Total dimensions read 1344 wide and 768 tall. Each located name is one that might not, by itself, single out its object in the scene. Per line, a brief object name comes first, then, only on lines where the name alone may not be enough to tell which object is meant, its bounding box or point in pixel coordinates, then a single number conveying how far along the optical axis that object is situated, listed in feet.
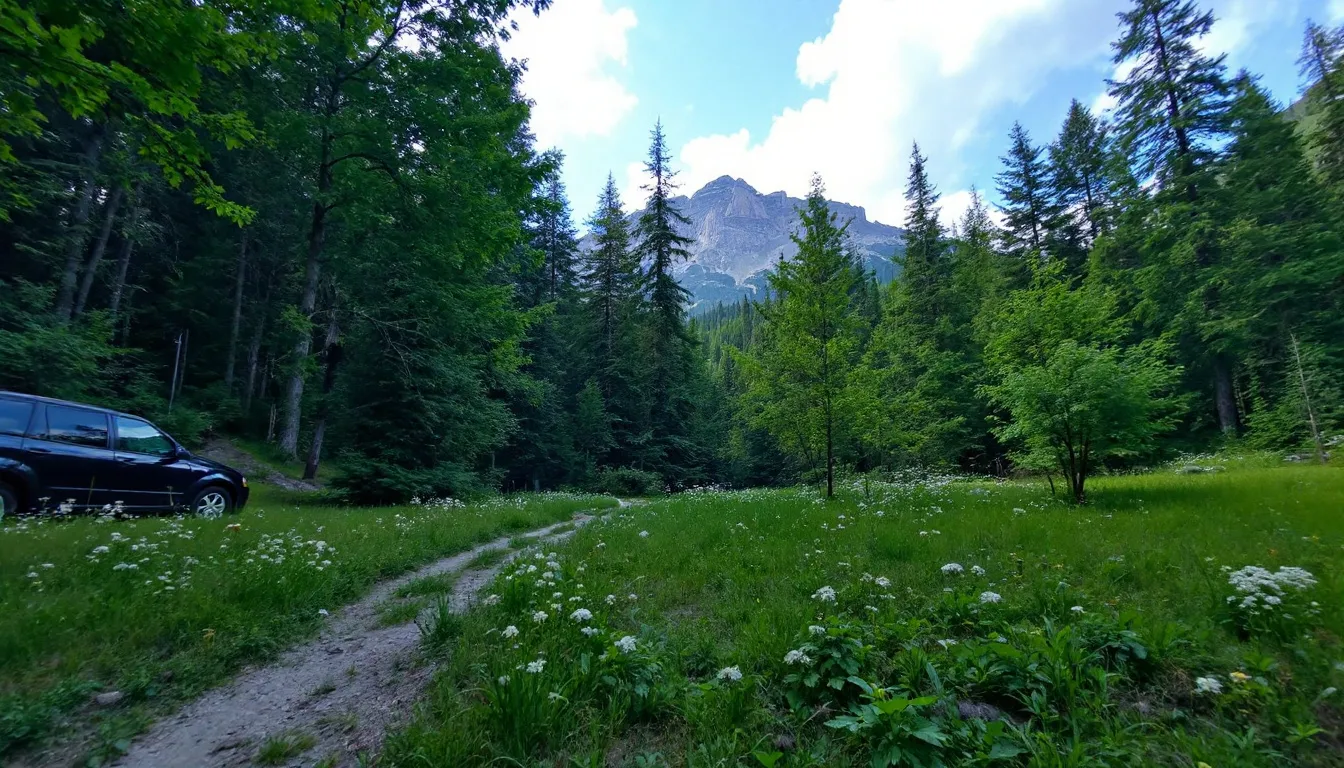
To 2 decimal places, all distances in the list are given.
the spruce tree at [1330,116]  74.13
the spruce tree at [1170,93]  72.79
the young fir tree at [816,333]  41.81
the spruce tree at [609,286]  111.86
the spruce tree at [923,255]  103.14
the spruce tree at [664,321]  107.14
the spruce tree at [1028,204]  105.91
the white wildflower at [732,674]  9.60
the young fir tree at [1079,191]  101.50
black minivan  24.95
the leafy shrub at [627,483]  95.14
